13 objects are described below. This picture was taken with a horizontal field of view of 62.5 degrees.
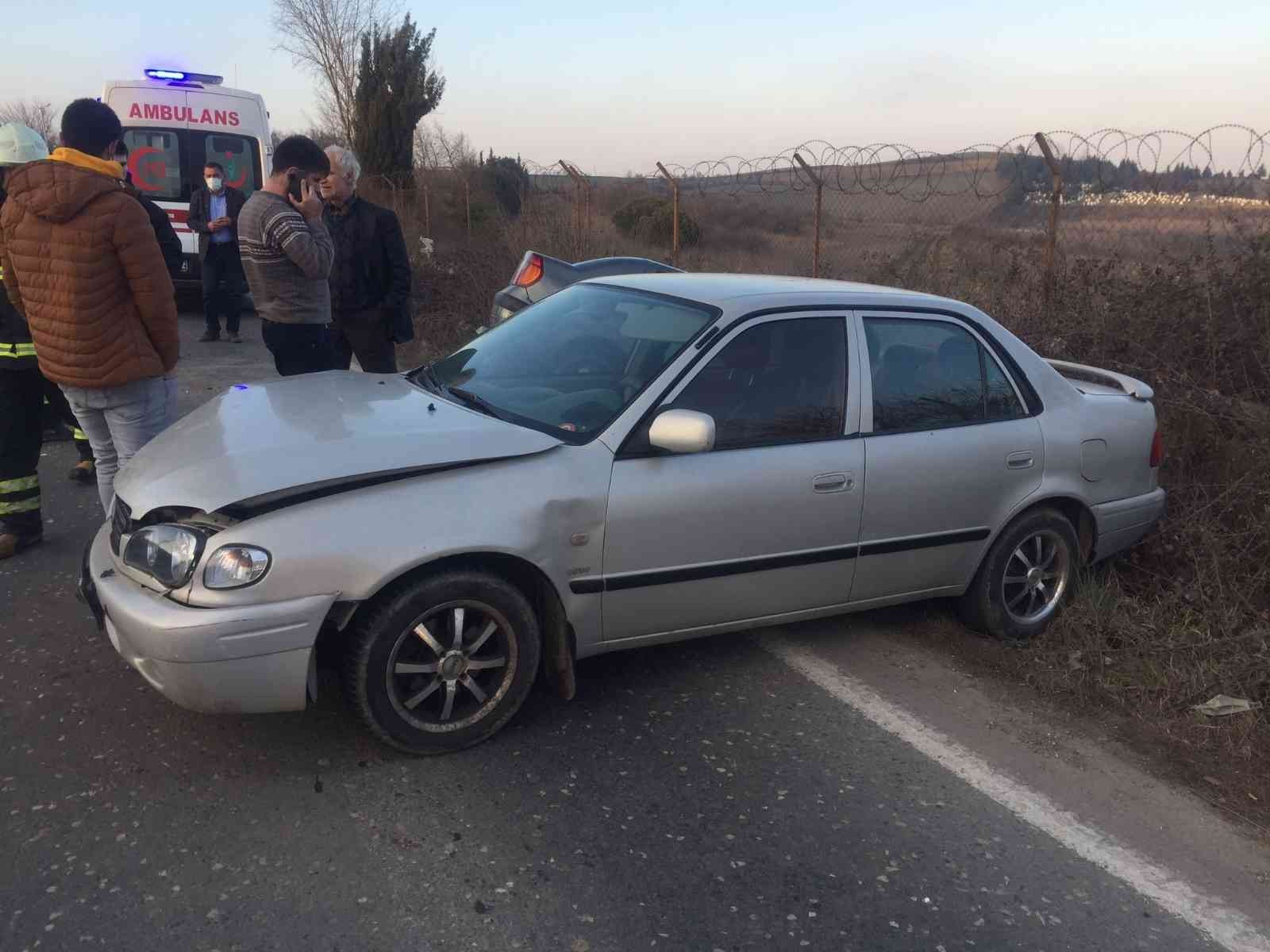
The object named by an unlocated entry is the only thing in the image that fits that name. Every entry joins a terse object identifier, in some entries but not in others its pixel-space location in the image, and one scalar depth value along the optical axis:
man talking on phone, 5.16
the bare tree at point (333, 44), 37.97
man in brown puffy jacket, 4.35
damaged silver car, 3.12
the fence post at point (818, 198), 9.53
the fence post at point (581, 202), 13.01
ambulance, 12.88
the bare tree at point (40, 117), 45.62
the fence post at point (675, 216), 11.55
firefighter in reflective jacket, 5.05
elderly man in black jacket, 6.00
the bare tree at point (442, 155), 21.33
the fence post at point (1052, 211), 7.82
